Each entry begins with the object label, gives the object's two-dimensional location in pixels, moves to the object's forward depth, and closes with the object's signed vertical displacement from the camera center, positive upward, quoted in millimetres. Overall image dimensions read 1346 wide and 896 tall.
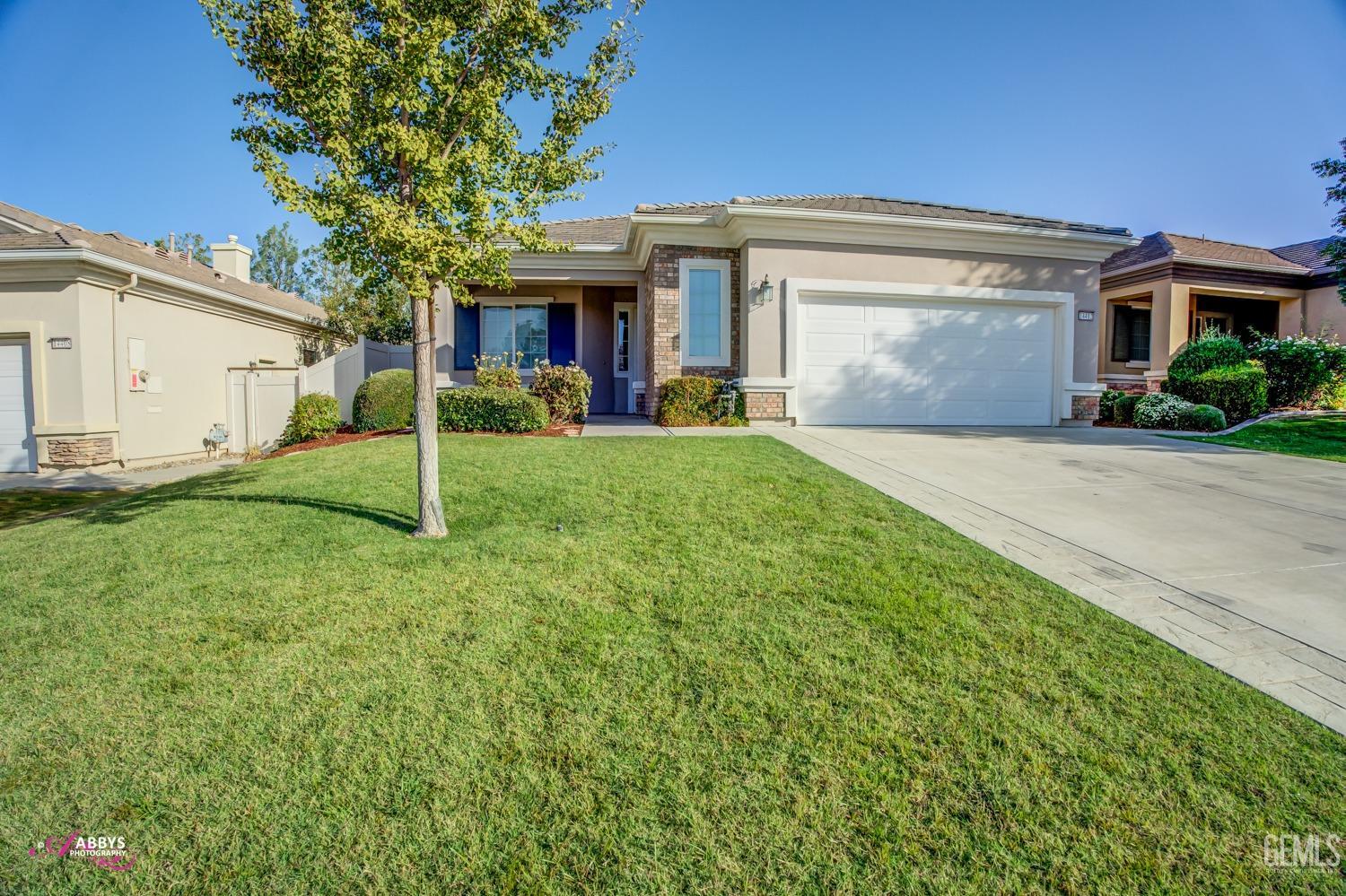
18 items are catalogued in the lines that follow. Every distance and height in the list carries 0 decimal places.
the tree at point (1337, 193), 10688 +4197
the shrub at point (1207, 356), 12328 +1394
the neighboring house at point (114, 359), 9406 +1028
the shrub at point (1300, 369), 12078 +1097
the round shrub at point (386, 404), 10359 +253
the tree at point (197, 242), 48600 +14972
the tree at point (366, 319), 18219 +3361
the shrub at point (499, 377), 10633 +759
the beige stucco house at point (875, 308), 10281 +2073
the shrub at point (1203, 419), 10438 +40
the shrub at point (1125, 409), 11891 +240
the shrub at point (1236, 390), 11188 +610
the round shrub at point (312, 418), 10805 -9
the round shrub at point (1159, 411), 11023 +195
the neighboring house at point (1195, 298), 15188 +3502
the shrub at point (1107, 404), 12102 +353
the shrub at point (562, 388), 10570 +545
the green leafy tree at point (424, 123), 3861 +2123
